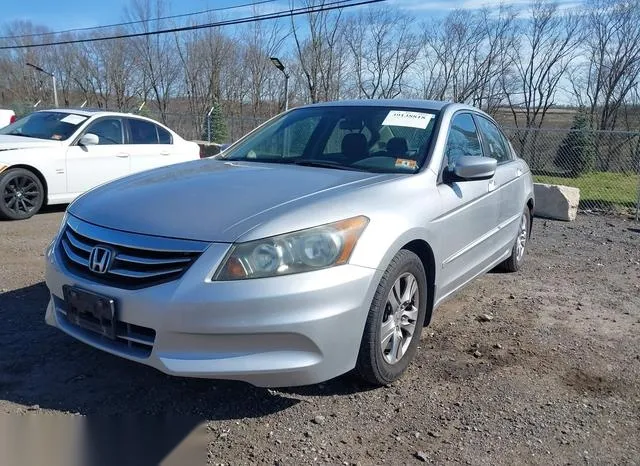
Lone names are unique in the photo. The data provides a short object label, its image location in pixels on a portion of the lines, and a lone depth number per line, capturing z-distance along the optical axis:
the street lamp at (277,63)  15.87
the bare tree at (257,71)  34.00
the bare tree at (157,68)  37.66
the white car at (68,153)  7.76
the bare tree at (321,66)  30.25
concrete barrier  10.01
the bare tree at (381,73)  31.91
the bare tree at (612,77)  29.11
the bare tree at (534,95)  32.91
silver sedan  2.62
